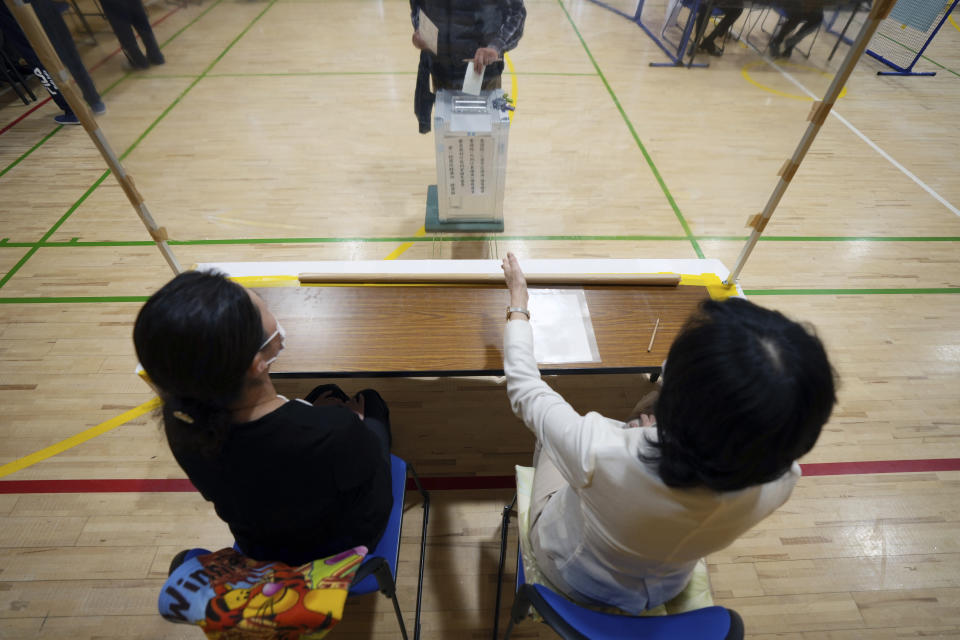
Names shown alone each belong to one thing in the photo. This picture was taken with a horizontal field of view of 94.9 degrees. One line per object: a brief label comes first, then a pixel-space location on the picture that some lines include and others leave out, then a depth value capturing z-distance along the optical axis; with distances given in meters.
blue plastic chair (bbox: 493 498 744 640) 0.82
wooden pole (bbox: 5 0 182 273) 1.22
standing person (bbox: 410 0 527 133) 1.89
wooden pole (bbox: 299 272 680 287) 1.73
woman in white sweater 0.63
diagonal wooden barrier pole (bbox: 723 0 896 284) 1.29
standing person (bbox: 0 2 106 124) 3.50
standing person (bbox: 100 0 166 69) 1.99
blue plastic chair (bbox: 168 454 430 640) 0.96
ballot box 2.21
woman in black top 0.81
